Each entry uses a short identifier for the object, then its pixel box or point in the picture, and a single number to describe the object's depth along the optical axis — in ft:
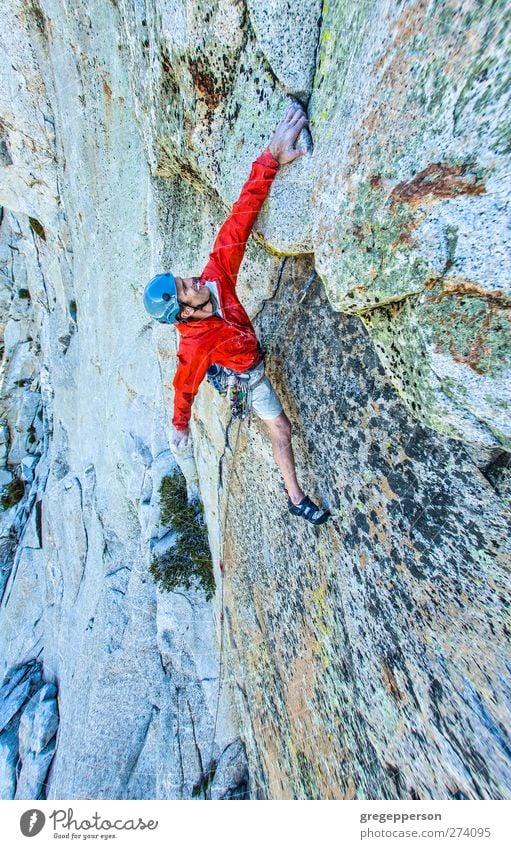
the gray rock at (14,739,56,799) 24.52
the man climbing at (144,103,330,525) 8.89
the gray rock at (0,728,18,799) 25.99
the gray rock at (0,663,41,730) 29.32
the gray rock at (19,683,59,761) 26.02
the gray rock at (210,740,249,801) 17.21
